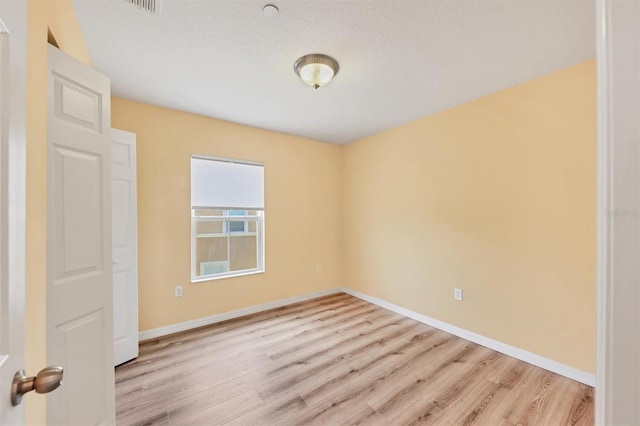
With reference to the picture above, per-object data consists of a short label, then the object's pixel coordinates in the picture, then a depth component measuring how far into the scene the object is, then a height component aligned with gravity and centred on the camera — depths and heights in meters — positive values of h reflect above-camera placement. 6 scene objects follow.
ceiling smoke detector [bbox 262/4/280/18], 1.48 +1.21
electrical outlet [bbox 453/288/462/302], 2.73 -0.89
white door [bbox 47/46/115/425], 1.11 -0.15
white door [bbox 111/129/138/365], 2.21 -0.29
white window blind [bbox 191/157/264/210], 3.07 +0.37
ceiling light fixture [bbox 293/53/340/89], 1.92 +1.14
